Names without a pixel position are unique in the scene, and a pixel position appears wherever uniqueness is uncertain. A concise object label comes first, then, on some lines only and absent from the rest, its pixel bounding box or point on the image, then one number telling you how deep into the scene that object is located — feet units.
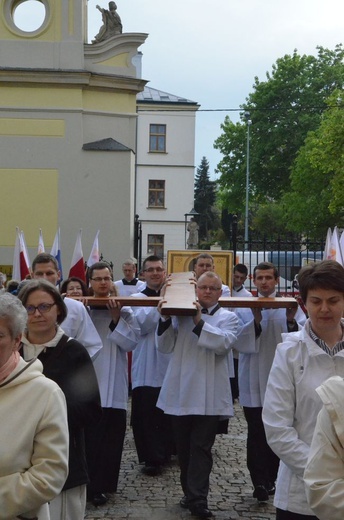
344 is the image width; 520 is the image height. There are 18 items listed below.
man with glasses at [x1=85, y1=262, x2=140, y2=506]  26.78
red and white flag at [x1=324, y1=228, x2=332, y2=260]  37.76
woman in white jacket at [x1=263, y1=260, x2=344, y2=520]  14.52
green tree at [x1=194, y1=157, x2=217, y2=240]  269.44
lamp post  169.27
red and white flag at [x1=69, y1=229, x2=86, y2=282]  42.34
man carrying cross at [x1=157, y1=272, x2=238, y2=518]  25.53
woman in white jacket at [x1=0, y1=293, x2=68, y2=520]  12.07
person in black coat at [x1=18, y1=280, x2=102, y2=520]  16.07
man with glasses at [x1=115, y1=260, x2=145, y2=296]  45.01
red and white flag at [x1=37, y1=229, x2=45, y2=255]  47.40
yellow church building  81.05
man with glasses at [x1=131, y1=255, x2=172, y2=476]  31.14
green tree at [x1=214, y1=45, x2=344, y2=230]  167.02
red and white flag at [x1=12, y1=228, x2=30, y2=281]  41.63
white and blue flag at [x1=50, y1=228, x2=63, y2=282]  47.31
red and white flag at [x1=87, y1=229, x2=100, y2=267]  49.80
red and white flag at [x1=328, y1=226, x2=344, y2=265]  36.59
